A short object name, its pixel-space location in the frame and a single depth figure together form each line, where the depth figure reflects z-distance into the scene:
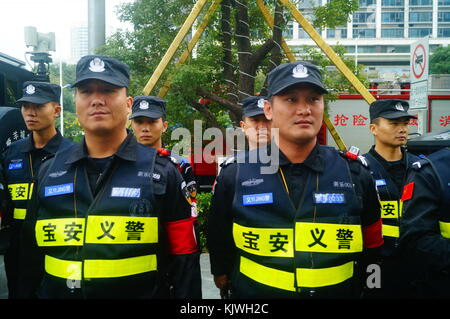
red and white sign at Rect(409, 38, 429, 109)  5.27
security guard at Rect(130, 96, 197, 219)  3.80
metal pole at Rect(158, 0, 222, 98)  5.73
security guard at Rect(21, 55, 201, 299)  1.83
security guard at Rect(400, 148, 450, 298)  1.99
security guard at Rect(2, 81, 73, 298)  3.09
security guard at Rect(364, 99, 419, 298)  2.91
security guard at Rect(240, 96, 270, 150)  3.76
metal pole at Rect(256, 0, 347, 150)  6.10
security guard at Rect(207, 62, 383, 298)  1.87
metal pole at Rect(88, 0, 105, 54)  6.64
